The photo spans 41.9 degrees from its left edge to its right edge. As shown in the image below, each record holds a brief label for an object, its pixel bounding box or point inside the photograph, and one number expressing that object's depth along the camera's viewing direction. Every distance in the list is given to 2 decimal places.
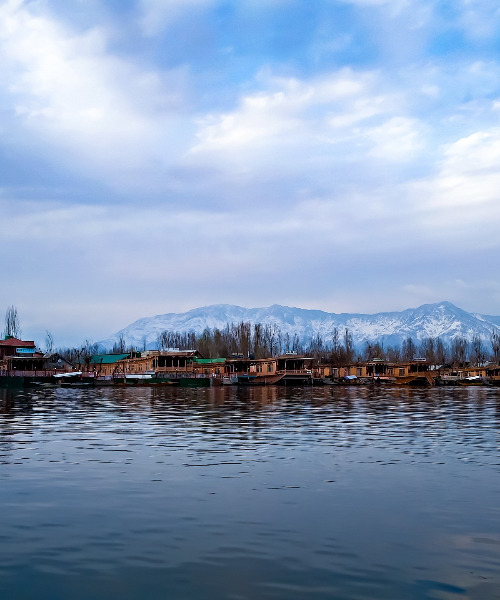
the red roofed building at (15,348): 122.61
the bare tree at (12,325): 188.68
